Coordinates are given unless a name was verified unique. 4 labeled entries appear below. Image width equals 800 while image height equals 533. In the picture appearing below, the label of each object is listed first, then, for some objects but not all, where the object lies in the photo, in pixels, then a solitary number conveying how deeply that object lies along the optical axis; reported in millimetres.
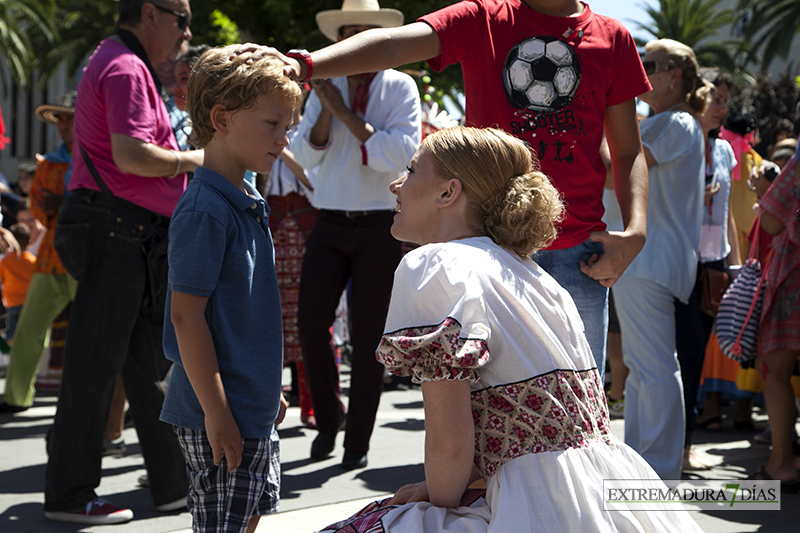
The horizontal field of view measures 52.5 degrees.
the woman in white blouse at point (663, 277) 3896
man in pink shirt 3279
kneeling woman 1604
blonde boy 2061
